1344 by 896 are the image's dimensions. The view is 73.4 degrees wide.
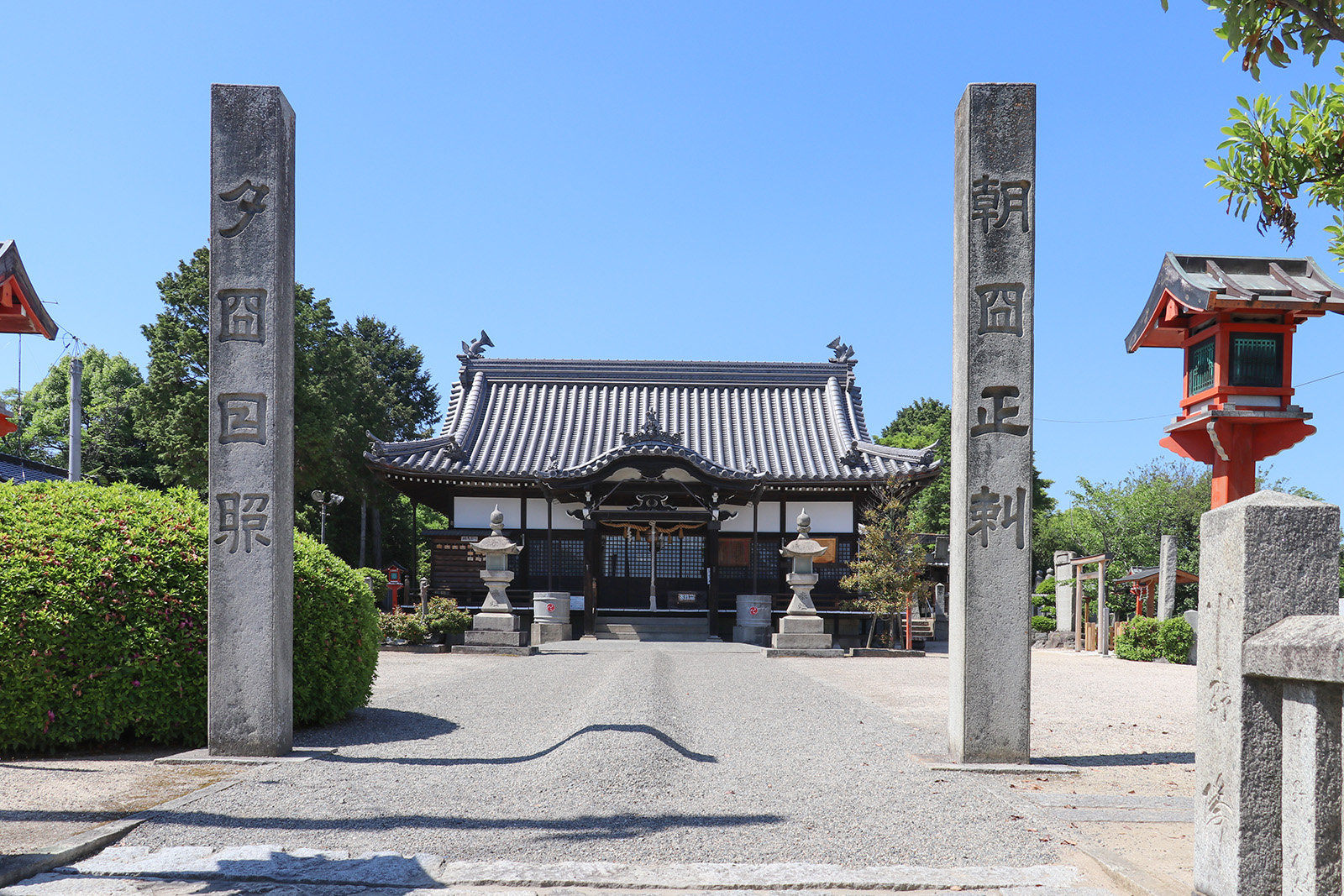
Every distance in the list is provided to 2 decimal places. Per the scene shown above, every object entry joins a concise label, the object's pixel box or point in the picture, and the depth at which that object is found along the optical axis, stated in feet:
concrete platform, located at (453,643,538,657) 56.34
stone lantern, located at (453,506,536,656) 57.47
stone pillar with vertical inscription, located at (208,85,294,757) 20.49
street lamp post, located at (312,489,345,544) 87.59
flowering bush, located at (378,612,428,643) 58.90
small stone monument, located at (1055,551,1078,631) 78.74
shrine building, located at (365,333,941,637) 72.79
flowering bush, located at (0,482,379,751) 20.13
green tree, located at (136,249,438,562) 97.55
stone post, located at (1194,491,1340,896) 9.74
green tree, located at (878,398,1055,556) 140.15
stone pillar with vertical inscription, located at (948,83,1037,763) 20.58
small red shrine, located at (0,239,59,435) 35.24
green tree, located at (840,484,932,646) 59.67
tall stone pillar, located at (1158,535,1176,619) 61.93
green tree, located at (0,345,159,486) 118.21
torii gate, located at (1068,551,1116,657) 65.62
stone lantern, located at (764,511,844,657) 58.08
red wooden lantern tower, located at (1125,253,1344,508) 23.02
